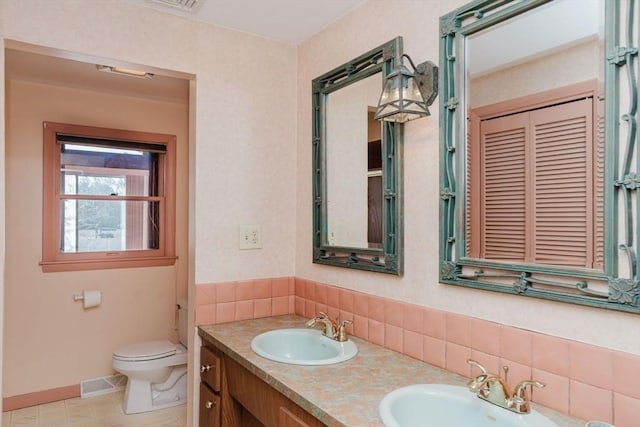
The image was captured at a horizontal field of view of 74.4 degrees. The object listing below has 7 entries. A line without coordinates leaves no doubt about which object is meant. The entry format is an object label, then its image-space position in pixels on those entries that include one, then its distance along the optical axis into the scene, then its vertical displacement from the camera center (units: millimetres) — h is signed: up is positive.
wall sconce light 1439 +426
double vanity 1113 -525
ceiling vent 1785 +894
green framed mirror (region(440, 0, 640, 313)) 1008 +179
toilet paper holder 3033 -620
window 2982 +104
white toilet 2791 -1105
